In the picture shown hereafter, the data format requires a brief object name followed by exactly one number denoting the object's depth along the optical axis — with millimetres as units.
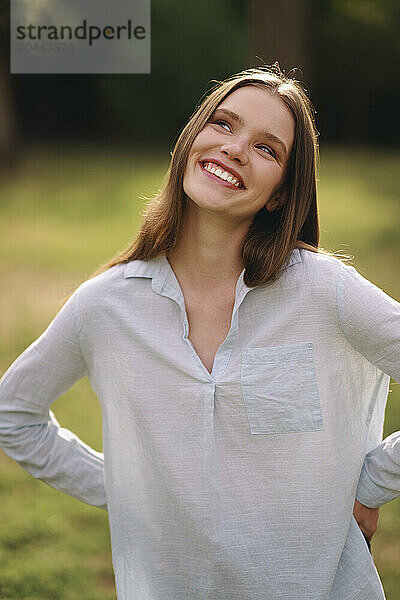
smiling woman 2074
